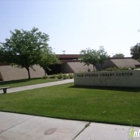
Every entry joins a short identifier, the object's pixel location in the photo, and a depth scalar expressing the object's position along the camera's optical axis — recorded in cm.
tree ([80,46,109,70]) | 3850
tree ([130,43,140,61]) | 6486
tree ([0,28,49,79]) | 2591
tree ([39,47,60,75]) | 2750
